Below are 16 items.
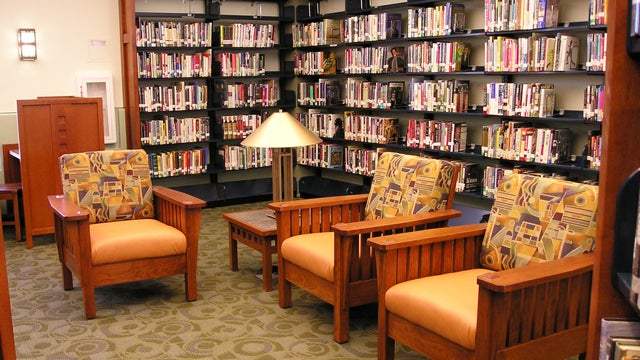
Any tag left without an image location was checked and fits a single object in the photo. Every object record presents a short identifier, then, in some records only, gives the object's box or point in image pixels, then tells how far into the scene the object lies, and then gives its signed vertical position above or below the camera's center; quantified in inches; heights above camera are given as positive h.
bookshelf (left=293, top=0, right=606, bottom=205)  187.0 +2.3
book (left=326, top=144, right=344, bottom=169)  283.6 -27.3
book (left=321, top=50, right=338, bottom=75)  282.1 +12.7
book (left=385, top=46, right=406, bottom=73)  242.7 +12.6
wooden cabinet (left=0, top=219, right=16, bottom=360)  77.9 -28.4
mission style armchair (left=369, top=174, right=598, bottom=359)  95.7 -31.0
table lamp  161.6 -10.6
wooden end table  164.6 -37.5
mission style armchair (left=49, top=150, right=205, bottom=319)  147.5 -33.1
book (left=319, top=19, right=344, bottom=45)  277.9 +26.4
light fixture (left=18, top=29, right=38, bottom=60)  244.6 +18.6
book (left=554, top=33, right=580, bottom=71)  181.6 +11.6
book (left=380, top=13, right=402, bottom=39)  243.8 +25.5
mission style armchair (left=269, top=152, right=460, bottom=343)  130.9 -28.9
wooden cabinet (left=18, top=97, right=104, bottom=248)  211.6 -16.5
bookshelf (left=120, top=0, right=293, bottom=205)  265.4 +3.4
